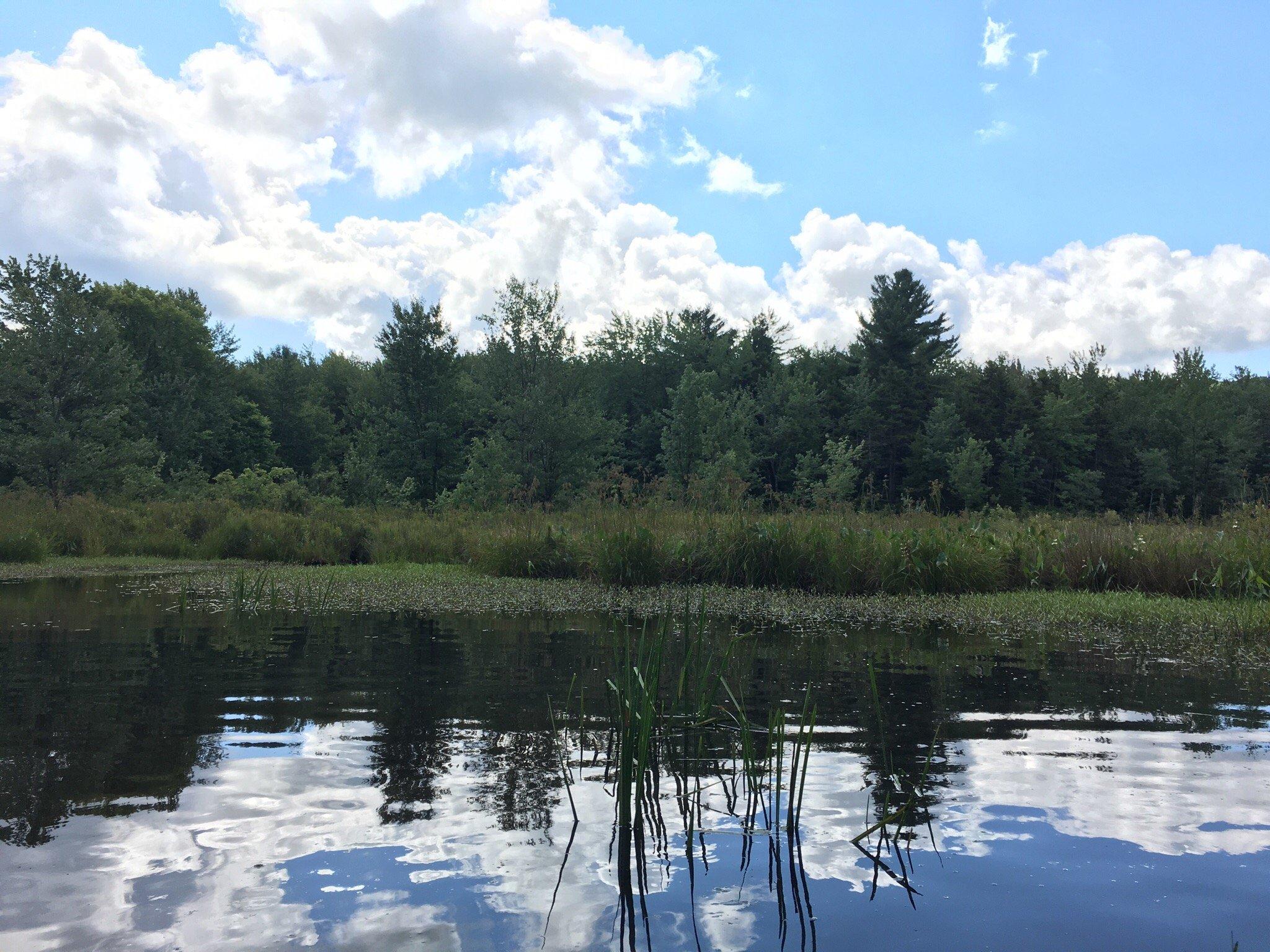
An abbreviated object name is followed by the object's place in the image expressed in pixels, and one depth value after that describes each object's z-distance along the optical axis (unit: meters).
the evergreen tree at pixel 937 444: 42.03
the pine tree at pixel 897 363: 44.38
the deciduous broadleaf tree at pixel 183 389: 43.06
